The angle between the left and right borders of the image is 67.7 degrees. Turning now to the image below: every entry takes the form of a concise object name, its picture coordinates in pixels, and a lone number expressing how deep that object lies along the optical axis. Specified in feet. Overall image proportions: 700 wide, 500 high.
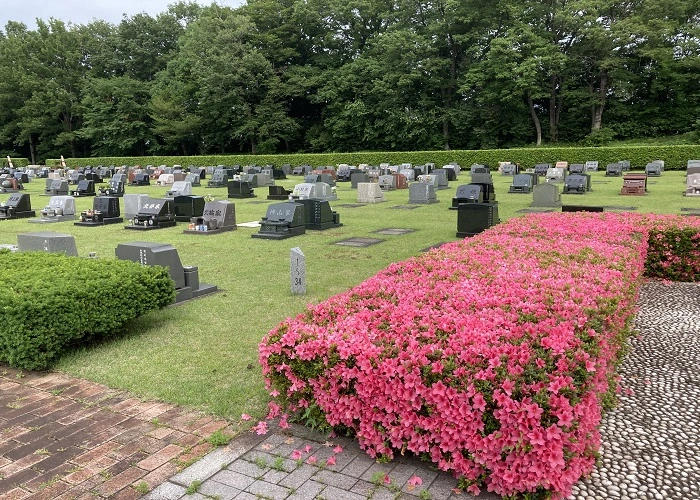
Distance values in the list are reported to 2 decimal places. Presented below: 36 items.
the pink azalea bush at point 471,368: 10.57
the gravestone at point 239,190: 84.43
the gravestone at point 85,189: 95.05
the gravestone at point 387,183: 91.04
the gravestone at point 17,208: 64.90
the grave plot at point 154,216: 54.90
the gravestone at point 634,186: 73.77
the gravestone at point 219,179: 110.01
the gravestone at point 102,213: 58.70
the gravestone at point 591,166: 118.01
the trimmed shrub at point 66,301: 17.62
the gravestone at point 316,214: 51.93
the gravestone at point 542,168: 108.70
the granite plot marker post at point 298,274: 28.50
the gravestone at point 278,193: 80.74
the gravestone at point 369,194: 74.43
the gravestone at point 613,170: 106.63
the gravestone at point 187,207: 58.29
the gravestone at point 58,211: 62.18
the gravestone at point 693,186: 68.80
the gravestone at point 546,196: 63.57
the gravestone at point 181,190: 82.68
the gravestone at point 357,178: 96.99
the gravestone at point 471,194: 57.52
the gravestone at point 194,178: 114.52
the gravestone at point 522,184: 80.64
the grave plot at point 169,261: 25.86
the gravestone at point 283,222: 48.47
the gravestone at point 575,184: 77.25
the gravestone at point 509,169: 115.85
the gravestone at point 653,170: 103.86
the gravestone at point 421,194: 70.95
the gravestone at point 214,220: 51.44
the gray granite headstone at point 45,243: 29.96
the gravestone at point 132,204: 60.75
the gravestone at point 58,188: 97.60
